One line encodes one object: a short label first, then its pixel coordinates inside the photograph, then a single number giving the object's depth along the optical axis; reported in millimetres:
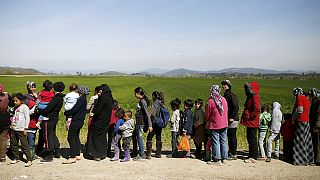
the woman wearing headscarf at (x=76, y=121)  7684
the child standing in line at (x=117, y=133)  8003
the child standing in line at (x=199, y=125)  8195
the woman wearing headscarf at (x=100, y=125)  7906
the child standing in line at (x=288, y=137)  7965
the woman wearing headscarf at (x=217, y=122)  7652
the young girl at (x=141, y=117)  7947
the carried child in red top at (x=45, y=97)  7652
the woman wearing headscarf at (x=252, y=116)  7816
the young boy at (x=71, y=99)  7754
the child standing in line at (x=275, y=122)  8102
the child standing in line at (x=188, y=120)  8164
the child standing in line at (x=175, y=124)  8352
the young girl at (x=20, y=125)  7375
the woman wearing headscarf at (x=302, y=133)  7570
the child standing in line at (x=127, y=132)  7926
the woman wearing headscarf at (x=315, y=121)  7523
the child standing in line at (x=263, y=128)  8023
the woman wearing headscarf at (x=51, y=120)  7551
